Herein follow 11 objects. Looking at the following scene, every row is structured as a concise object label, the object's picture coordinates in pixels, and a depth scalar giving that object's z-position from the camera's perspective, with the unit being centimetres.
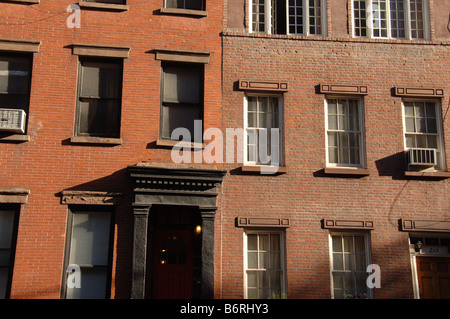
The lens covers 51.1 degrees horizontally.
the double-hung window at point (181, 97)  1141
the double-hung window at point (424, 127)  1181
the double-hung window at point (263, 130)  1152
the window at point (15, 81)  1105
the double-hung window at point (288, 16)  1237
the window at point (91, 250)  1041
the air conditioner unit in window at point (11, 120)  1055
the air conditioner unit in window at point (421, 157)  1133
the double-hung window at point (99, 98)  1117
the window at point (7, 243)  1021
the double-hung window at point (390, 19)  1252
